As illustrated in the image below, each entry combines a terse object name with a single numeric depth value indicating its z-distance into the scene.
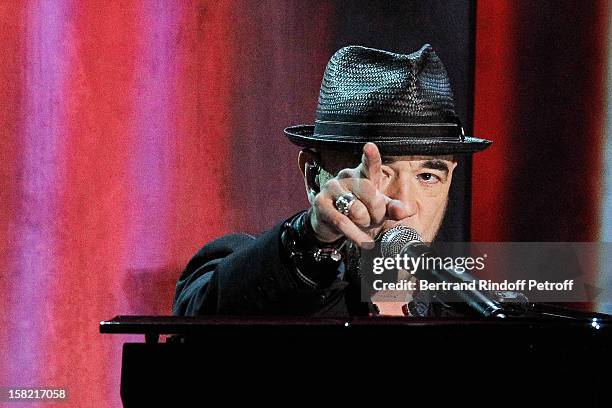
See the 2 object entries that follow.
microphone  8.70
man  9.06
